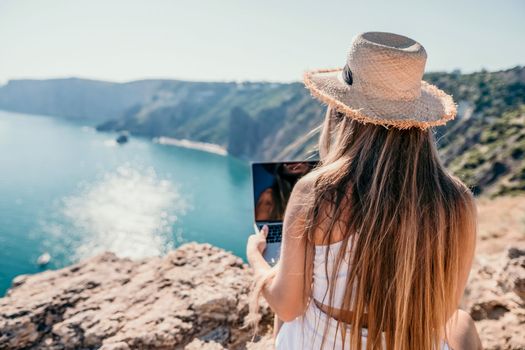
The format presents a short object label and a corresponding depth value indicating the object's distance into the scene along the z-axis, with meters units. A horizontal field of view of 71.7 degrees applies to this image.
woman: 1.47
